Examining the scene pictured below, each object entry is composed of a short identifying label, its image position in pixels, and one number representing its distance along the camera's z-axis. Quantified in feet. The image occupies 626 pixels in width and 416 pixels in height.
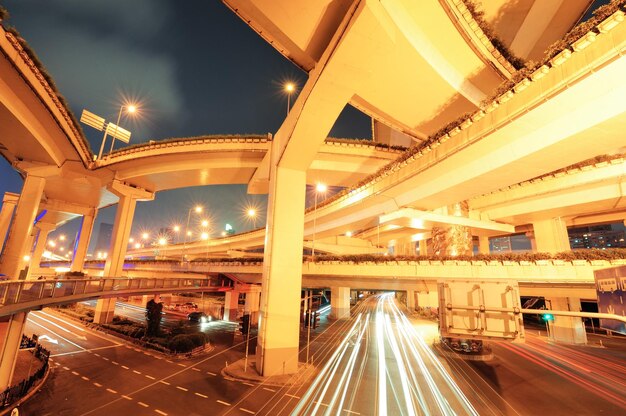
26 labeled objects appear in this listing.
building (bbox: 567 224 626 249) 262.26
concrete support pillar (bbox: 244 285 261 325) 117.19
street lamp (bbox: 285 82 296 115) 52.08
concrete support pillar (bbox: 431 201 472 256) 71.72
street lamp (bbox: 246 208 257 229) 127.13
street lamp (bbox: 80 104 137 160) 83.25
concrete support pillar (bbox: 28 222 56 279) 158.54
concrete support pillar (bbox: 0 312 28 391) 42.70
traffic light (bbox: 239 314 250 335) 52.29
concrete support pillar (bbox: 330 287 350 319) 127.34
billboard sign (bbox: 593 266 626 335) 12.35
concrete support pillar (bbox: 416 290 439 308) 114.18
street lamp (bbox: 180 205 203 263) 131.85
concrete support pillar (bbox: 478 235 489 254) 105.57
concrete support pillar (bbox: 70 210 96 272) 122.21
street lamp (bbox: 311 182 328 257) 80.53
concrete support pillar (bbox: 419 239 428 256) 148.02
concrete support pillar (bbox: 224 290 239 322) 114.62
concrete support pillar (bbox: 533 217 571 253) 75.97
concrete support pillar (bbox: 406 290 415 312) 169.17
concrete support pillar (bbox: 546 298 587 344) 76.34
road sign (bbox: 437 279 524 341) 18.93
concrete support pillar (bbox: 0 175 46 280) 63.72
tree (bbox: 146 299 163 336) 75.25
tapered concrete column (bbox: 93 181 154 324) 90.04
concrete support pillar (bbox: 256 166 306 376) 47.50
